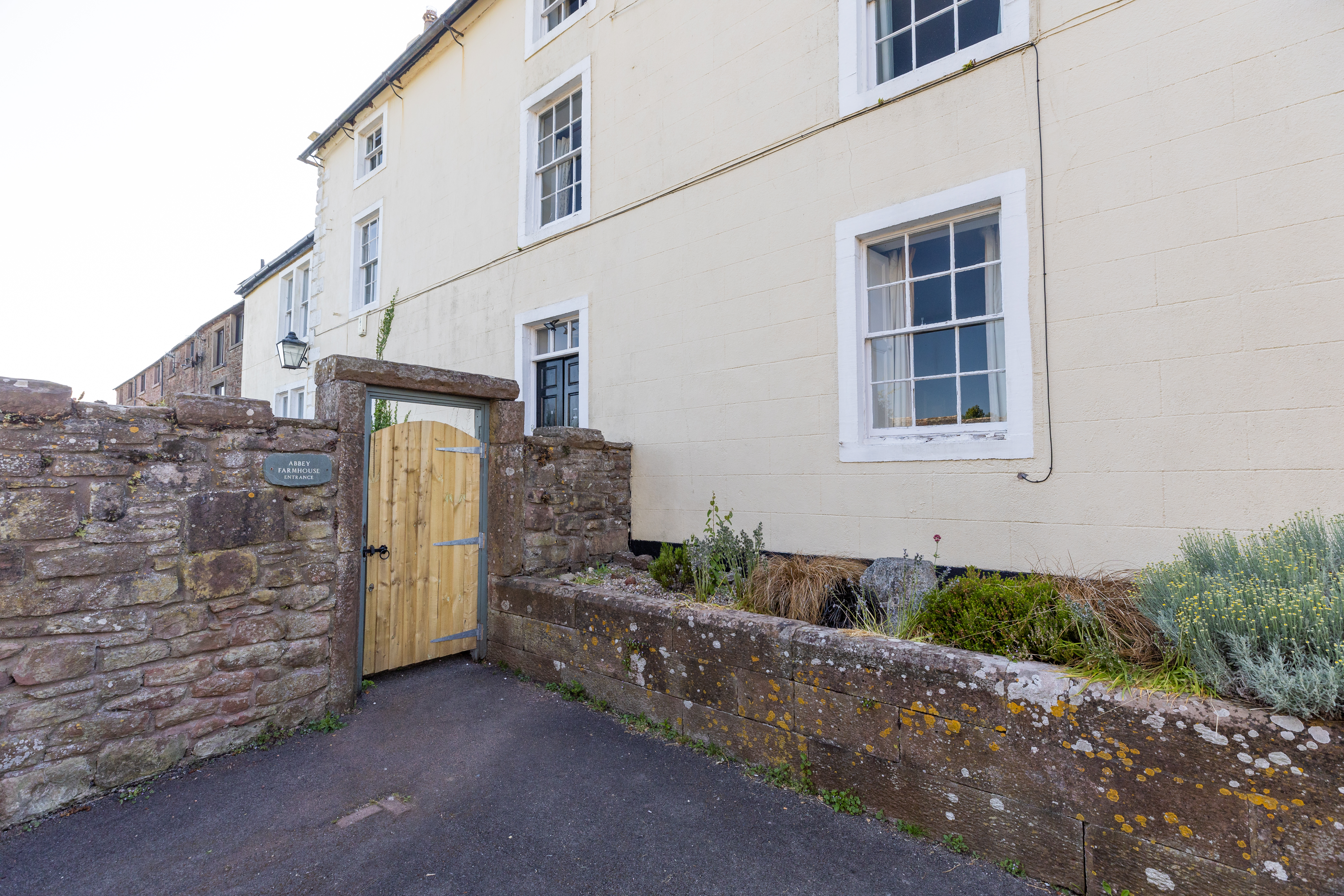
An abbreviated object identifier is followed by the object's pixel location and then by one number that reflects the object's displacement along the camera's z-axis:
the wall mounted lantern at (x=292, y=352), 11.02
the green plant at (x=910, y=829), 2.84
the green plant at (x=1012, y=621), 2.82
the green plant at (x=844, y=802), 3.03
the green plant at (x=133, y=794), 3.26
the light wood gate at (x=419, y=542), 4.70
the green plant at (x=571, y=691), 4.45
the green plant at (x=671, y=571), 5.22
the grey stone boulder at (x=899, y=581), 3.67
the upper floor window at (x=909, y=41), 4.66
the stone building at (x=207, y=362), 16.88
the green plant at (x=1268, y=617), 2.11
